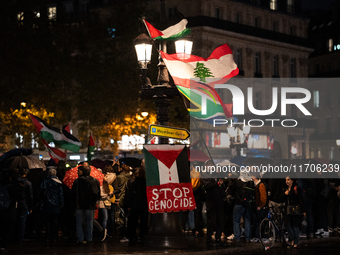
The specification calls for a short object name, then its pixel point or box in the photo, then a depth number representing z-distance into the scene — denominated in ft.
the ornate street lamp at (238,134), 130.00
